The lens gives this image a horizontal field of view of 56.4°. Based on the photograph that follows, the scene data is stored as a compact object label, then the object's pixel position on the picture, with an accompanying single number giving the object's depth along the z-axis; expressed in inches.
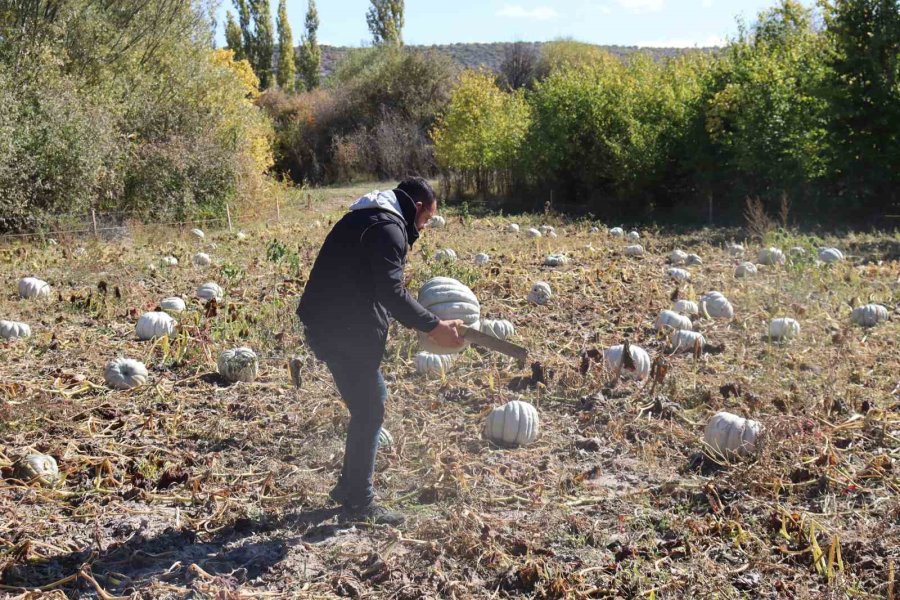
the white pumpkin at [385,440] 183.9
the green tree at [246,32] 1854.1
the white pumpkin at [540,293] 316.5
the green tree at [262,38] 1847.9
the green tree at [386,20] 2050.9
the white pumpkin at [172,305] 301.3
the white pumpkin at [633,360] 223.1
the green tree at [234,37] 1839.3
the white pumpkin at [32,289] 329.7
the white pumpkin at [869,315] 277.0
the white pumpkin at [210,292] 323.3
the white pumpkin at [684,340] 248.1
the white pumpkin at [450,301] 228.5
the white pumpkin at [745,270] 359.3
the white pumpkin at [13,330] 267.6
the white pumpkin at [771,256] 384.2
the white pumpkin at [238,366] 228.4
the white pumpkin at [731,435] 173.0
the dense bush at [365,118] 1248.8
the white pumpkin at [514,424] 184.7
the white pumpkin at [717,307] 292.2
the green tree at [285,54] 1868.8
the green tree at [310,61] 1991.9
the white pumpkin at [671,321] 271.7
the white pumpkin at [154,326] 267.3
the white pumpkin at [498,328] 254.7
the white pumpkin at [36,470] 161.9
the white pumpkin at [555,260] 402.6
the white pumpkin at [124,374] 219.9
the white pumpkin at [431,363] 232.1
